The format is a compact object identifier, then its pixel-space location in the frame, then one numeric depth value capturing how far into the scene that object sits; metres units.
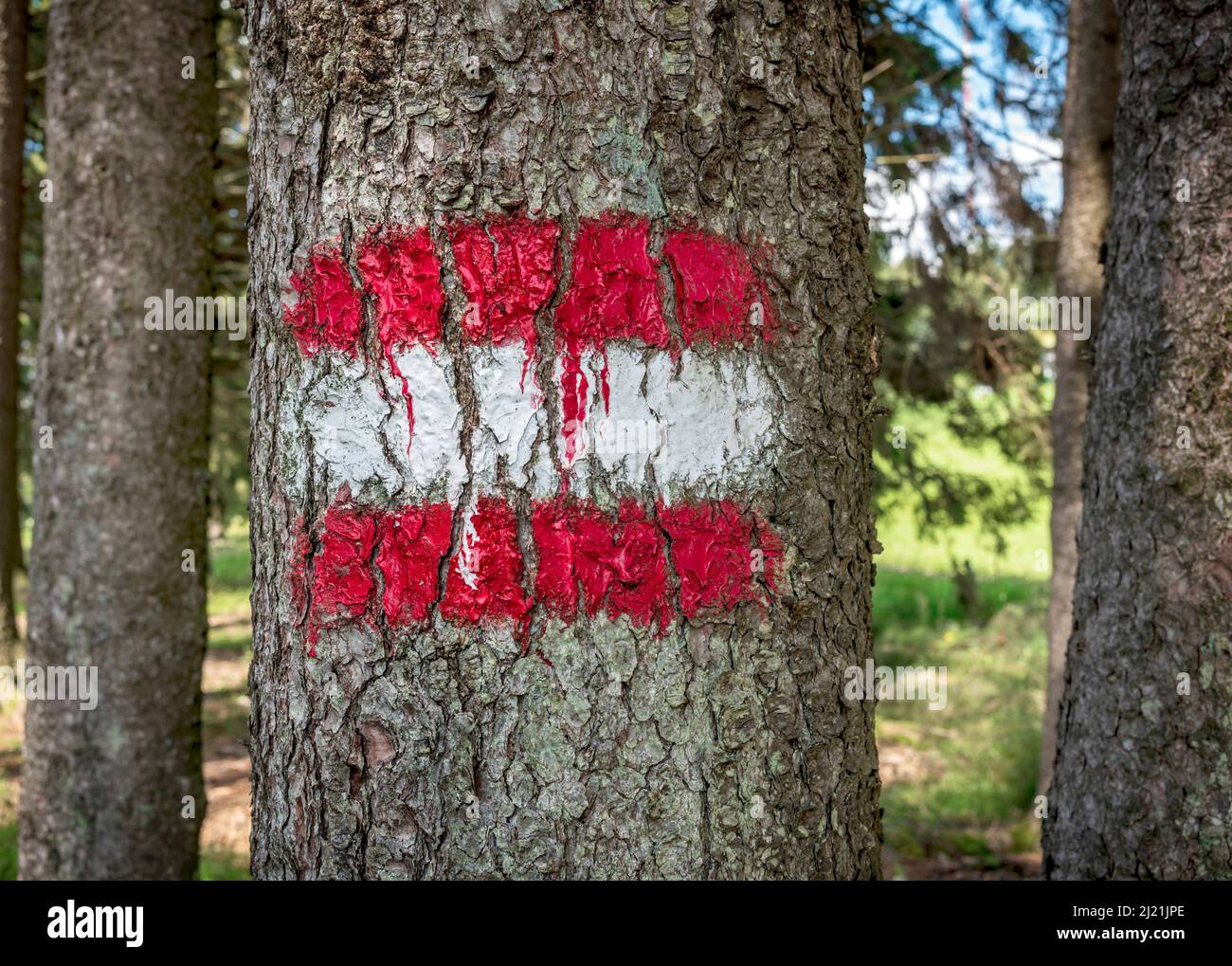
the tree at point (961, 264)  6.20
